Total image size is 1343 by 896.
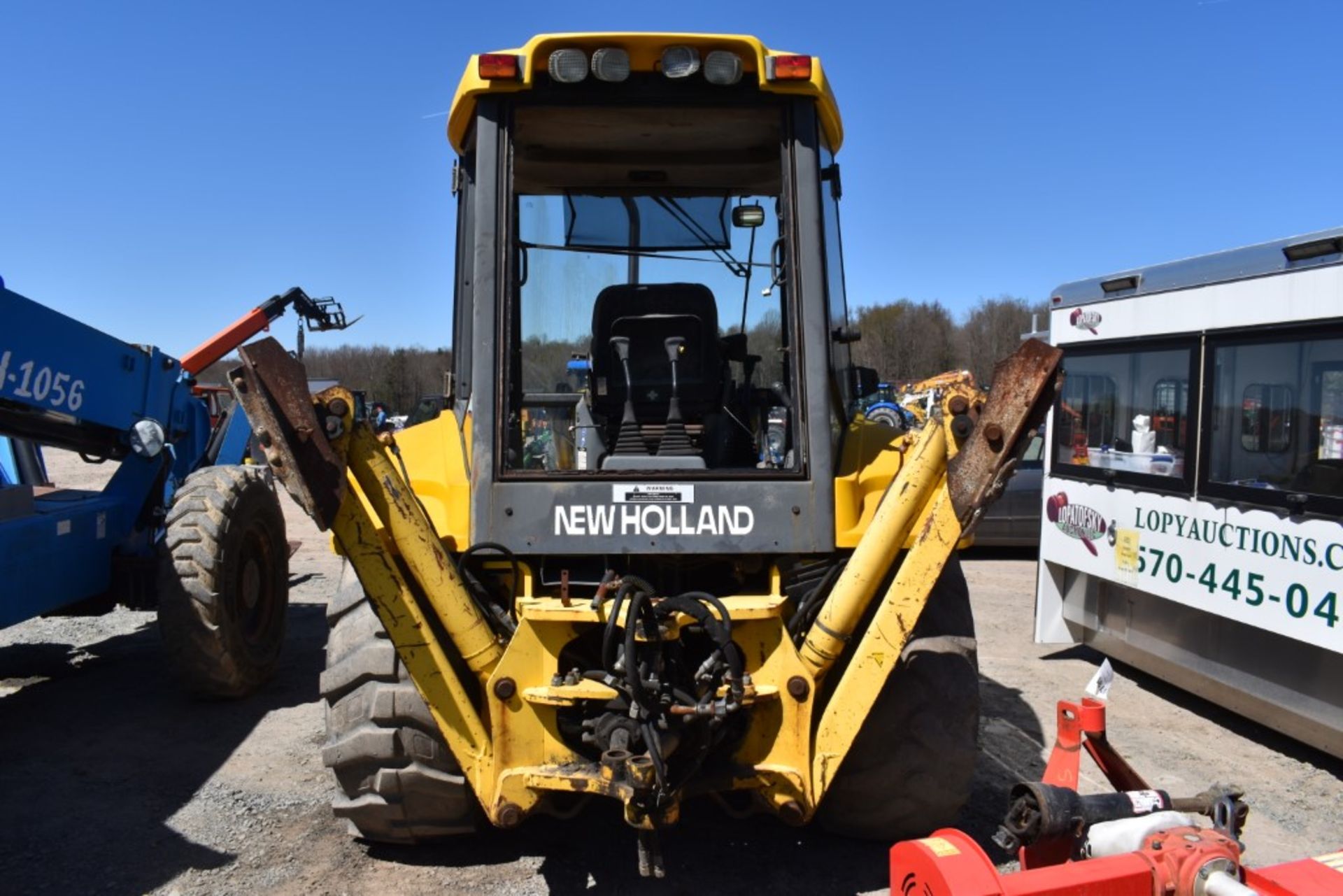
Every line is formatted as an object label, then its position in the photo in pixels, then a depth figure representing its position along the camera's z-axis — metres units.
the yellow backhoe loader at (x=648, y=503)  3.04
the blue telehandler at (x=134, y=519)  5.17
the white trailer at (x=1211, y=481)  4.95
